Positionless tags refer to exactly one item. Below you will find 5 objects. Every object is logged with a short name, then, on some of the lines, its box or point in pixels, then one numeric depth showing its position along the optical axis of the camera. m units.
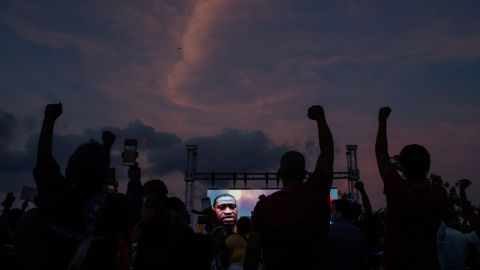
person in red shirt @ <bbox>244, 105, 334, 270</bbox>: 2.59
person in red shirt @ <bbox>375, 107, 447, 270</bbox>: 2.88
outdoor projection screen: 25.33
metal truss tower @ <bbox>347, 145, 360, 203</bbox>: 26.50
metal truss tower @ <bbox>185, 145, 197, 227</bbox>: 25.84
